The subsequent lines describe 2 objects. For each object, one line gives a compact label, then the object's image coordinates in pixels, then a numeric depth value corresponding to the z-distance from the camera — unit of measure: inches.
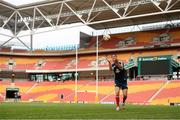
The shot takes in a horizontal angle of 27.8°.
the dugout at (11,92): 2061.5
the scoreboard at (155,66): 1732.3
